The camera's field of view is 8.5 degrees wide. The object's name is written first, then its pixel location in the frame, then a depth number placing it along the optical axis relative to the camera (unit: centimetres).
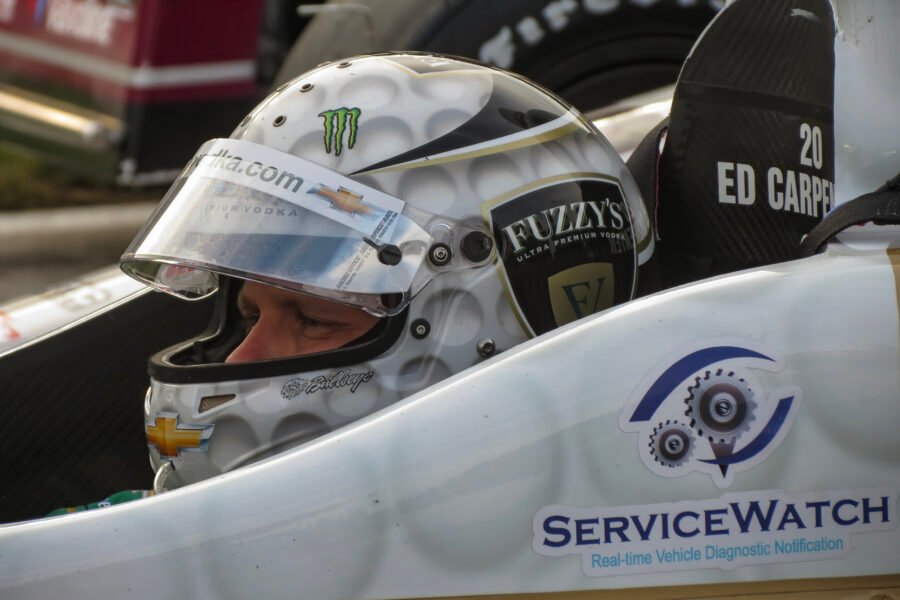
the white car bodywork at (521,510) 321
